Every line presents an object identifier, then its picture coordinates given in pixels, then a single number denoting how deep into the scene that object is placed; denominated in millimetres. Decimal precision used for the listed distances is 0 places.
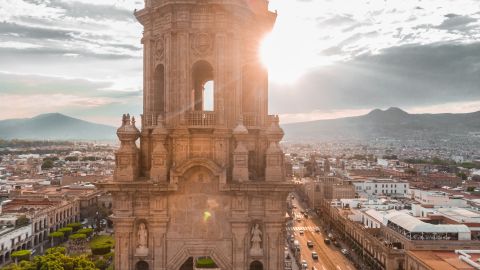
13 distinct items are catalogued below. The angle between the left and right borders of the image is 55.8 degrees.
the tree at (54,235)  86125
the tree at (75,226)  94788
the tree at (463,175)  158000
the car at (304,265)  70294
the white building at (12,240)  73938
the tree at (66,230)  89375
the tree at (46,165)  194688
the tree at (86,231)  86562
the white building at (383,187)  125250
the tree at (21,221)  82562
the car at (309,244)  85962
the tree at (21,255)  69938
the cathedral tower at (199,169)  17922
